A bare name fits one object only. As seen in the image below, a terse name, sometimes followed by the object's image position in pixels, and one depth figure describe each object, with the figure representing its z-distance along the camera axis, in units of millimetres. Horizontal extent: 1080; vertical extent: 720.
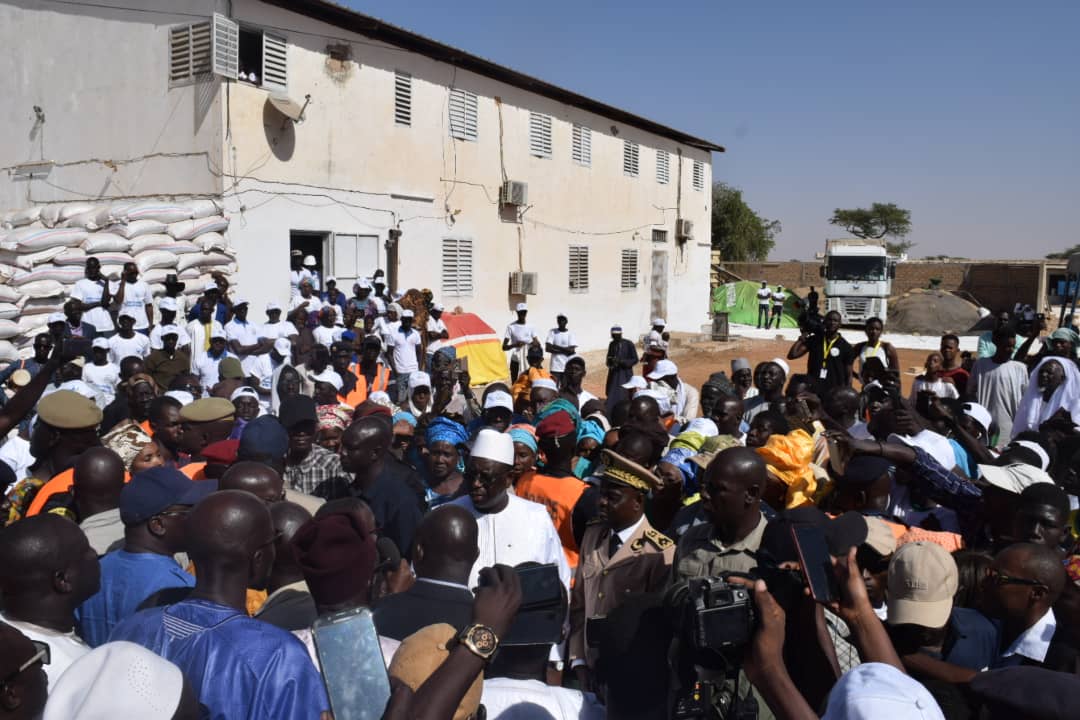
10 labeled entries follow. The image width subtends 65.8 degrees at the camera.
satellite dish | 13125
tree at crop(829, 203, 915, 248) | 57531
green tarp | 31025
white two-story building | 12844
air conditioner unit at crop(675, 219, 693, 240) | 25766
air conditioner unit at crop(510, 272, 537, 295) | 19062
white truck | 25969
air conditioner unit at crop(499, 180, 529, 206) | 18500
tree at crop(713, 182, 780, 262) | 46281
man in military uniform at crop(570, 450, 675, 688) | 3201
